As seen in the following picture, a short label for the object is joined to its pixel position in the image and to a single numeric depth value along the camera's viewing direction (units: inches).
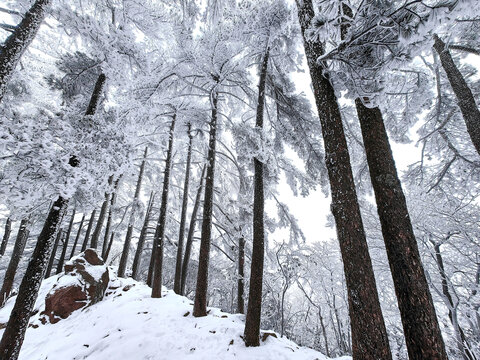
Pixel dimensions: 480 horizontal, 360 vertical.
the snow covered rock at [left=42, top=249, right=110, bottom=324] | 333.4
